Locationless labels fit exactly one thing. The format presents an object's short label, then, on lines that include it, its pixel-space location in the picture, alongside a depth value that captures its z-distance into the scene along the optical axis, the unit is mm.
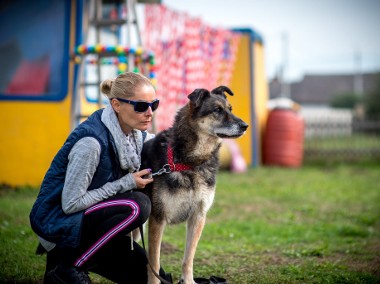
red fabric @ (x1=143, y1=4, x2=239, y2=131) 8711
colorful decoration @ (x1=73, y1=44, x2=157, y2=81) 6586
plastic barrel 13773
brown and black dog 3674
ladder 6711
